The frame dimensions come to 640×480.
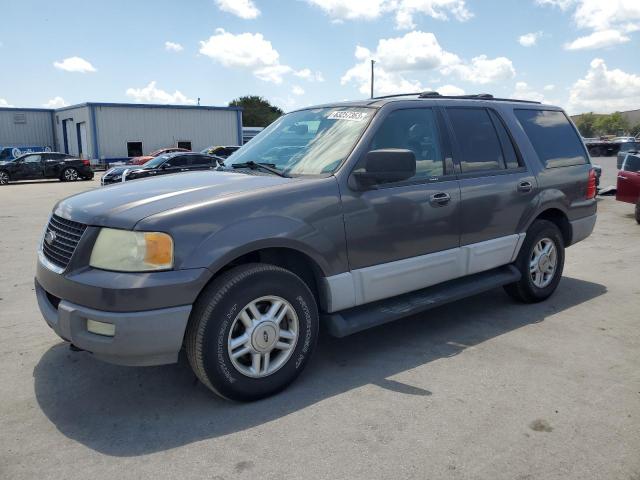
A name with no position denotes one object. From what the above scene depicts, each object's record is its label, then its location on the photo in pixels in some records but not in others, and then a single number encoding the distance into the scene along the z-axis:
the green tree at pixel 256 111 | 88.31
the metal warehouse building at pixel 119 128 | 39.47
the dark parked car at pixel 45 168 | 24.55
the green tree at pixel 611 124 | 119.81
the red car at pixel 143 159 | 30.23
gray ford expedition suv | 2.96
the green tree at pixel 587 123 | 122.74
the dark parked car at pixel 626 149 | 10.75
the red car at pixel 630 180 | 10.24
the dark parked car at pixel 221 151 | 31.50
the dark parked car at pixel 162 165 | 18.31
